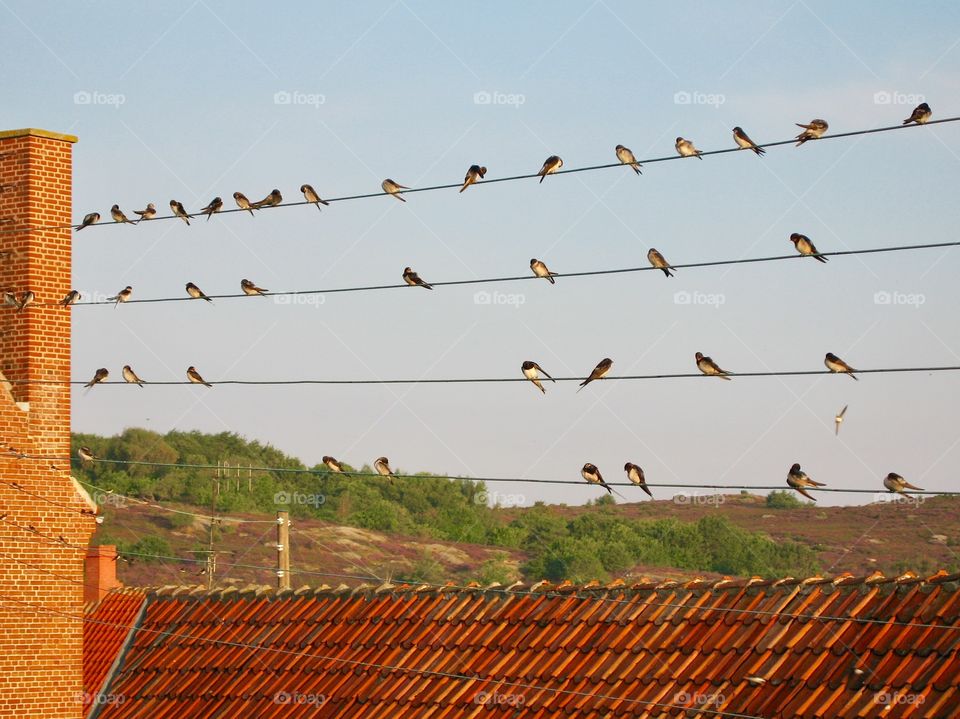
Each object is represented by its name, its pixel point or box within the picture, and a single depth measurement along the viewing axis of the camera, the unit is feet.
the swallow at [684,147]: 65.67
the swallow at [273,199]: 72.57
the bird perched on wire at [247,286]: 75.73
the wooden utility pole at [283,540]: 119.24
